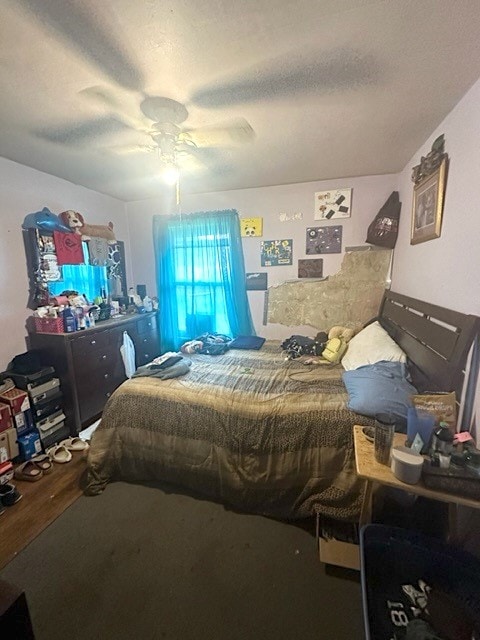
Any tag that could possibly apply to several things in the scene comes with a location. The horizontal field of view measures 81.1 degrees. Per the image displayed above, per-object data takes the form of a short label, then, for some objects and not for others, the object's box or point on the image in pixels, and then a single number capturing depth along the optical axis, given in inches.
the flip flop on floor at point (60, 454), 88.2
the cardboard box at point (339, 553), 53.7
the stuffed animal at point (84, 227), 112.5
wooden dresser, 97.8
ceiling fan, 60.4
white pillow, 78.2
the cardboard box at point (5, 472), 76.4
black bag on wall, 108.7
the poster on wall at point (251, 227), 131.1
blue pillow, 60.4
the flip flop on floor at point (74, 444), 94.3
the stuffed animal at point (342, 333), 109.8
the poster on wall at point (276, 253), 129.8
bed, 60.5
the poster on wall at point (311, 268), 127.1
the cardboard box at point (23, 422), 85.7
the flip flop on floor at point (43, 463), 84.3
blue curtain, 134.8
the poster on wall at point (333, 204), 118.5
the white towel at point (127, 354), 119.6
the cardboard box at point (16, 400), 84.2
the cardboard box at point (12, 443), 82.8
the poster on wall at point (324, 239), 122.6
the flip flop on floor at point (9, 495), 71.1
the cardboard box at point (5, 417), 82.0
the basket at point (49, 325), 99.0
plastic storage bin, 39.5
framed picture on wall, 69.5
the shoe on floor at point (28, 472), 80.1
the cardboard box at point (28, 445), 86.0
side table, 41.2
